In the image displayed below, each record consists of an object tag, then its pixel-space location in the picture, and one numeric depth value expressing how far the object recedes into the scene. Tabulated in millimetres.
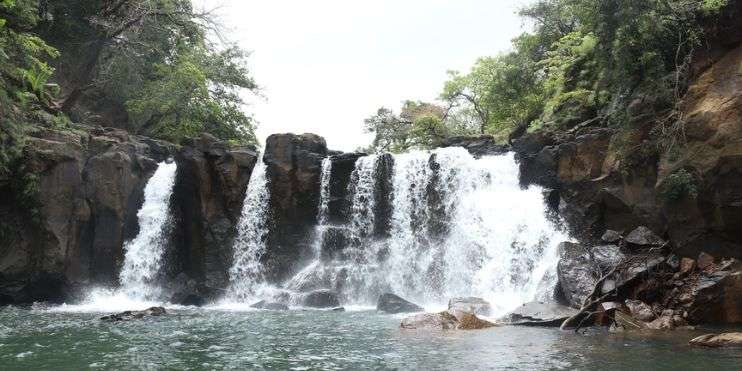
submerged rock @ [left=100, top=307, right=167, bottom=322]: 16500
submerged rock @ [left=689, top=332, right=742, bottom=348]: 11004
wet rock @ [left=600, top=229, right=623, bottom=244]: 18328
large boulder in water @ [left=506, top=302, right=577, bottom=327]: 14820
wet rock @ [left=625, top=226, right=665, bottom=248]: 17203
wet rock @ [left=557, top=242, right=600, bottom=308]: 16250
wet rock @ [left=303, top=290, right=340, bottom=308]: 21938
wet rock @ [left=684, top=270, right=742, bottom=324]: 14370
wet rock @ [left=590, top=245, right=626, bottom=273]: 16766
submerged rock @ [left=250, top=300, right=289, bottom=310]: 21358
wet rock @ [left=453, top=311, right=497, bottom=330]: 14477
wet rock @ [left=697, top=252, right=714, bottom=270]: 15594
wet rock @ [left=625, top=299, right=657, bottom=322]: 14559
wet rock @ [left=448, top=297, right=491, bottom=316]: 16412
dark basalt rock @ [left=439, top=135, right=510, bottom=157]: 25562
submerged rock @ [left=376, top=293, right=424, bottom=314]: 19438
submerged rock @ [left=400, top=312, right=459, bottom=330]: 14516
